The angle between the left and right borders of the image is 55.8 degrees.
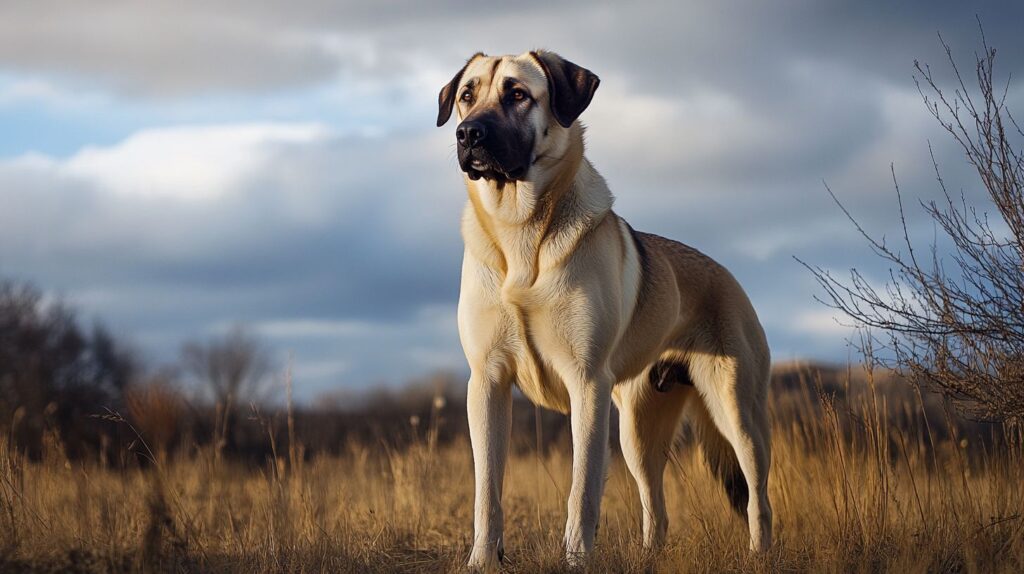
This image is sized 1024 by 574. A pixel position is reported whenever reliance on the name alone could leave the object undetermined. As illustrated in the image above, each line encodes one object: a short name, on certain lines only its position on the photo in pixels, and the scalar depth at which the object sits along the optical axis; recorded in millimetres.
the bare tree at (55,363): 23172
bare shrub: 5773
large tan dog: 4699
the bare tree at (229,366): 40469
